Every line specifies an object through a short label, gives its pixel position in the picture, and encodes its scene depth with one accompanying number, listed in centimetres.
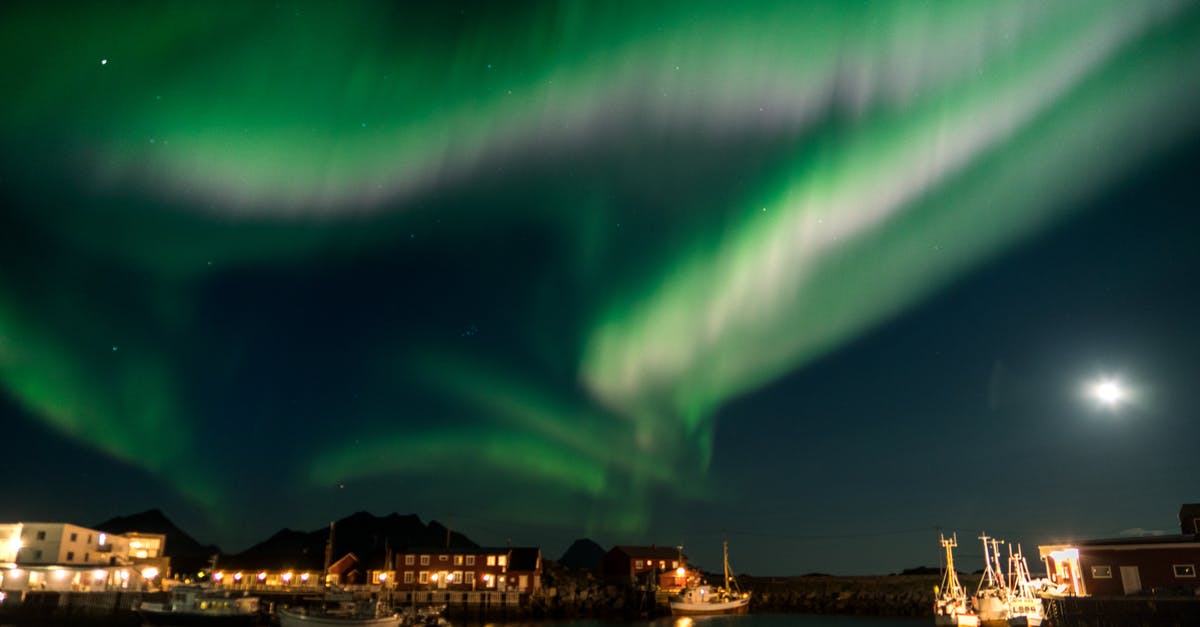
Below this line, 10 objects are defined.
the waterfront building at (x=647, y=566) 10308
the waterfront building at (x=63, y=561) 7000
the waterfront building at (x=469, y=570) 9162
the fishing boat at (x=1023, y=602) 5819
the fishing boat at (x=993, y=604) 6016
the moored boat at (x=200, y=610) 5506
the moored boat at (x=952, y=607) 6237
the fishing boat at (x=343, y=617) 5344
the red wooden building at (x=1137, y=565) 5194
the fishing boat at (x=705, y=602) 9112
